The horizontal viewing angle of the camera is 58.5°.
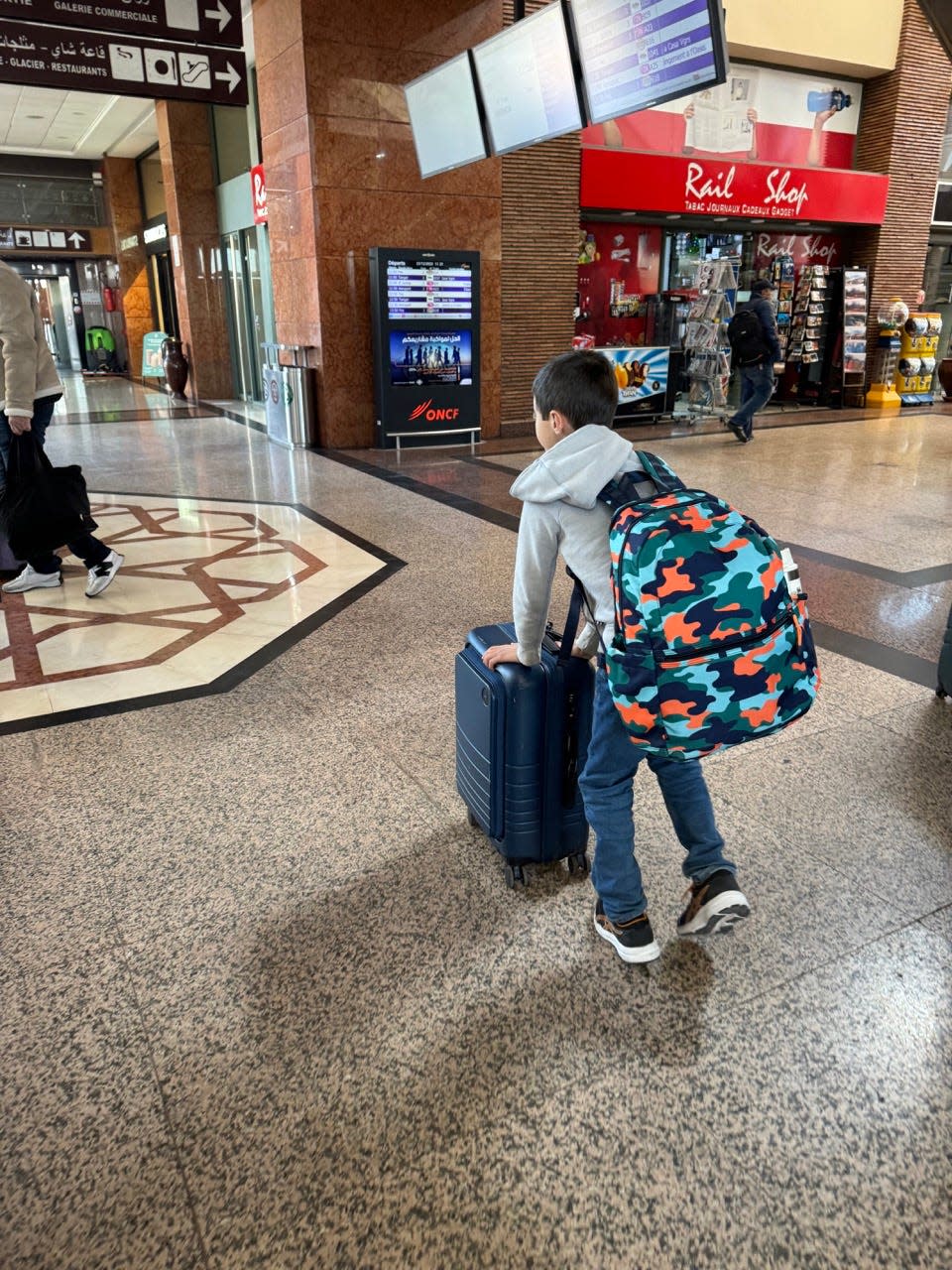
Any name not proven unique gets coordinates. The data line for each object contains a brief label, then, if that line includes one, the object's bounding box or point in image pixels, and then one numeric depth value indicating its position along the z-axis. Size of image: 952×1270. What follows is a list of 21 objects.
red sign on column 10.77
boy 1.65
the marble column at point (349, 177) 8.07
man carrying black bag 3.89
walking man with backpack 8.88
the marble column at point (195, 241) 12.77
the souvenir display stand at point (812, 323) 12.53
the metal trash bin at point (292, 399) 8.98
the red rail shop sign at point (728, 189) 10.12
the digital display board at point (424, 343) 8.51
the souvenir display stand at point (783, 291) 12.53
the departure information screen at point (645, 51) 4.91
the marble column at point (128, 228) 18.41
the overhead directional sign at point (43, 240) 19.52
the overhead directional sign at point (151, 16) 5.63
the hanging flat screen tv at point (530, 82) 5.98
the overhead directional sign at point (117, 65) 5.76
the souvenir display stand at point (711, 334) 10.51
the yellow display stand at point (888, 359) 12.96
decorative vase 13.68
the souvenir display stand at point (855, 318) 12.50
